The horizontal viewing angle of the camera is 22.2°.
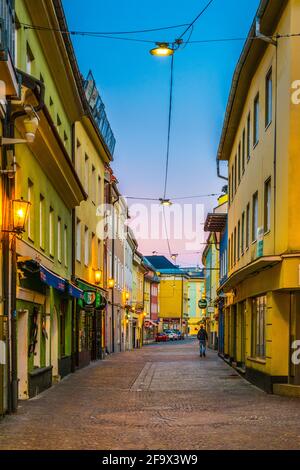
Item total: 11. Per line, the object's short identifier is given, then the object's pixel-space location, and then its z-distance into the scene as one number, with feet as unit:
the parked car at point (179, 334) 337.31
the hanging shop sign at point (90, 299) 89.81
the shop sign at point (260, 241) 65.96
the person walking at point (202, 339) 127.21
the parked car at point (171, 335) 314.35
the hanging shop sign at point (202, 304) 160.91
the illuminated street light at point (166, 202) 121.08
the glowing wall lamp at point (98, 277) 108.43
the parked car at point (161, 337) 296.10
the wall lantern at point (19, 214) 44.11
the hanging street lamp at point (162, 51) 51.29
